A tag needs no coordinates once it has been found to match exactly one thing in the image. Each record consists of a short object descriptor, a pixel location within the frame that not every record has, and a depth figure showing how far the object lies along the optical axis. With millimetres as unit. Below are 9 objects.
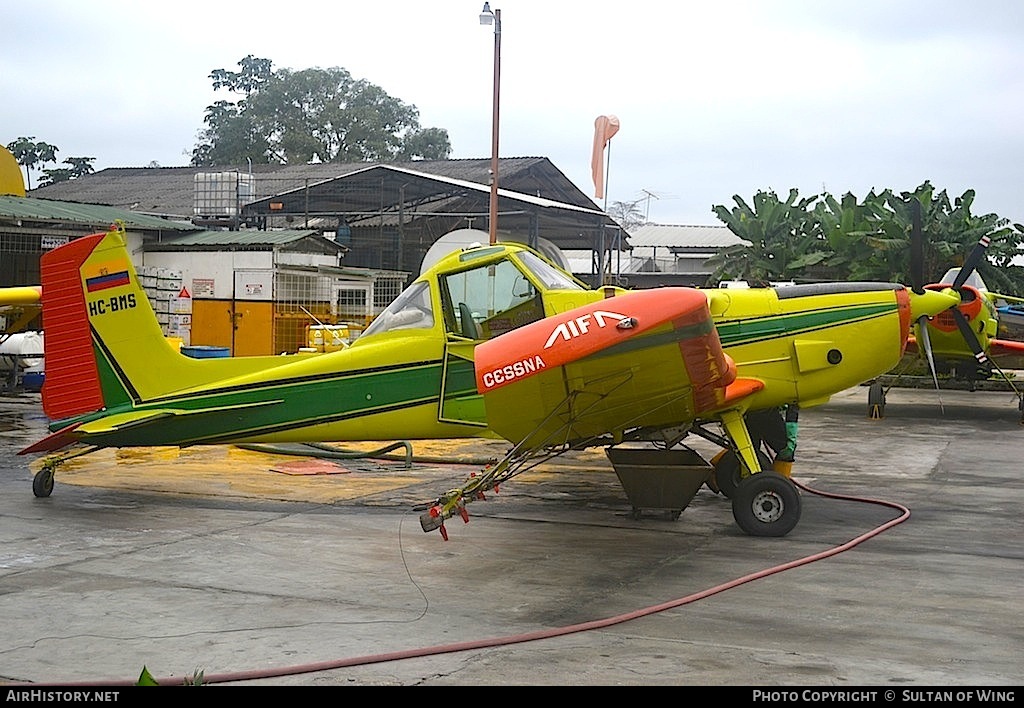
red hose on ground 4961
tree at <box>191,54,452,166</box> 63688
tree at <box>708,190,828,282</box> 33125
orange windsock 25859
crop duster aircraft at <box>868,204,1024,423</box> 18506
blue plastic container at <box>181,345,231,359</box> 17234
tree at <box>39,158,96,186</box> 60750
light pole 18766
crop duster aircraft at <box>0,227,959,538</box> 8828
